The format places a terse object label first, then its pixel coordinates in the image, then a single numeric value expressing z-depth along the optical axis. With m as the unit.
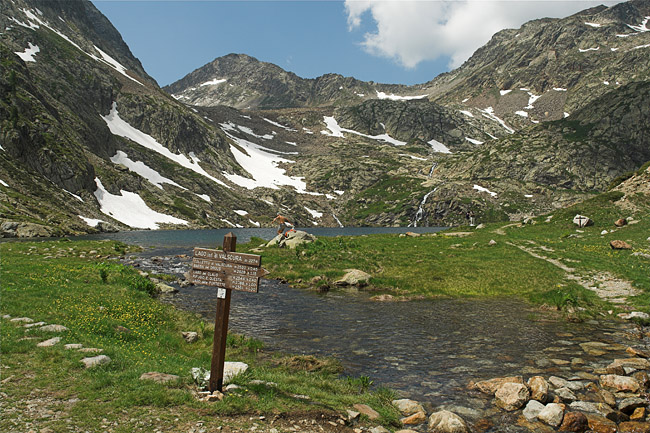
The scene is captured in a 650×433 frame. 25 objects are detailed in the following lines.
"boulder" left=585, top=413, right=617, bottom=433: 9.47
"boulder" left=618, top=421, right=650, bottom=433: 9.41
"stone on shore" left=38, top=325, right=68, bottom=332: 13.37
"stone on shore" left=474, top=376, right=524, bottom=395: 11.95
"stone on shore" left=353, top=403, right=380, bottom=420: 9.66
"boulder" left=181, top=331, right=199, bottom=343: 16.99
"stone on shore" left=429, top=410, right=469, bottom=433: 9.43
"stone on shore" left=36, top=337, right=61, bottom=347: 11.94
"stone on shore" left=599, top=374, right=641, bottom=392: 11.48
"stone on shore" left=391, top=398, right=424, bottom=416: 10.69
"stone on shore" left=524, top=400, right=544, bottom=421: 10.30
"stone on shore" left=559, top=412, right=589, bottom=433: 9.61
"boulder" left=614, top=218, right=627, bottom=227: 43.44
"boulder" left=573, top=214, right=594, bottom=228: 48.19
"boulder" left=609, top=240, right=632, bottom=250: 34.09
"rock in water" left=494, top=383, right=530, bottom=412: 10.88
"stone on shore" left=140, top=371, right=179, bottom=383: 10.08
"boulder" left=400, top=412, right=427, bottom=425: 10.00
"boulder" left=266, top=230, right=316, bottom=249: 46.79
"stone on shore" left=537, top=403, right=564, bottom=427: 9.88
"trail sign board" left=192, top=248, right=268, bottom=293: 10.16
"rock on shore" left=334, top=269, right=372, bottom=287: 31.08
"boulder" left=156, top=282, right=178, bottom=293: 27.92
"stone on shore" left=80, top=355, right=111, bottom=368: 10.69
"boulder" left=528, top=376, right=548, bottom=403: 11.09
